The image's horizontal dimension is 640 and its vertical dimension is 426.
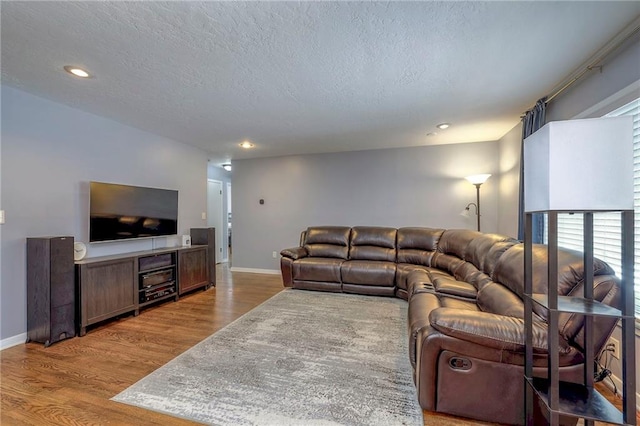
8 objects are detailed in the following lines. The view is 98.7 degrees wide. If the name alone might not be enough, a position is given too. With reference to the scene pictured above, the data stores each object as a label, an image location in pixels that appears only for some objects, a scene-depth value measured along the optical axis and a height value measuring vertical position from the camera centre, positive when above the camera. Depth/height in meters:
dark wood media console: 2.80 -0.83
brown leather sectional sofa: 1.44 -0.73
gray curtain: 2.76 +0.90
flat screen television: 3.15 +0.01
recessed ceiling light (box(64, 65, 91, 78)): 2.18 +1.15
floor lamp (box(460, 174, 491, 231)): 4.05 +0.42
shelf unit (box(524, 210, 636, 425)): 1.16 -0.59
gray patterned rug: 1.65 -1.21
